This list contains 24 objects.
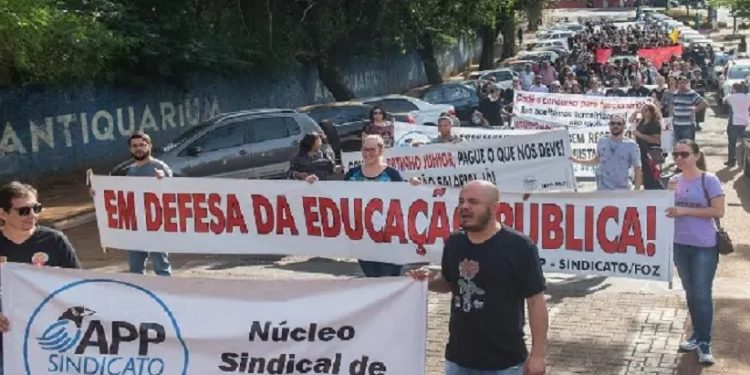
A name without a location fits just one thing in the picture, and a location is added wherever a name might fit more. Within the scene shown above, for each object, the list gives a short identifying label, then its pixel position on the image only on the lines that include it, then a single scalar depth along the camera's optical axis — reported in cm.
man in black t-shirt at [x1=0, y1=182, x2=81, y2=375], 618
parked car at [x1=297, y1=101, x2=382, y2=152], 2228
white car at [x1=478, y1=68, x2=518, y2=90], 3600
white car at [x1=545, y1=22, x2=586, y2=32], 7533
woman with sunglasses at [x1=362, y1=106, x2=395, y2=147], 1516
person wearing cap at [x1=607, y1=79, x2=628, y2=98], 2195
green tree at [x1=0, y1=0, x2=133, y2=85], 1841
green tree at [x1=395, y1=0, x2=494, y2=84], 3556
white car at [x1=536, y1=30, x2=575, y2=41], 6506
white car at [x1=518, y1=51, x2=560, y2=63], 4644
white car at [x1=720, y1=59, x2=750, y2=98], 3237
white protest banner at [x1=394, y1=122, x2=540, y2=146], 1570
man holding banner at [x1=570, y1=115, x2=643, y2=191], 1102
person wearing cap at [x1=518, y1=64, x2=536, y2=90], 2872
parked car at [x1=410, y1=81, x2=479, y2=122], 2888
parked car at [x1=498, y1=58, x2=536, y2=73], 4102
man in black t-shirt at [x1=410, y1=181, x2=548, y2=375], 534
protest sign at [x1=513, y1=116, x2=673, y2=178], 1672
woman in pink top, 777
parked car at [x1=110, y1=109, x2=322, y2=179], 1703
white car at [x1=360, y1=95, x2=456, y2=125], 2482
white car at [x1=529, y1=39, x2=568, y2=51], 5912
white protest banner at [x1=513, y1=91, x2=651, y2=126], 1938
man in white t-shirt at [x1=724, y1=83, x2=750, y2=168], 1888
